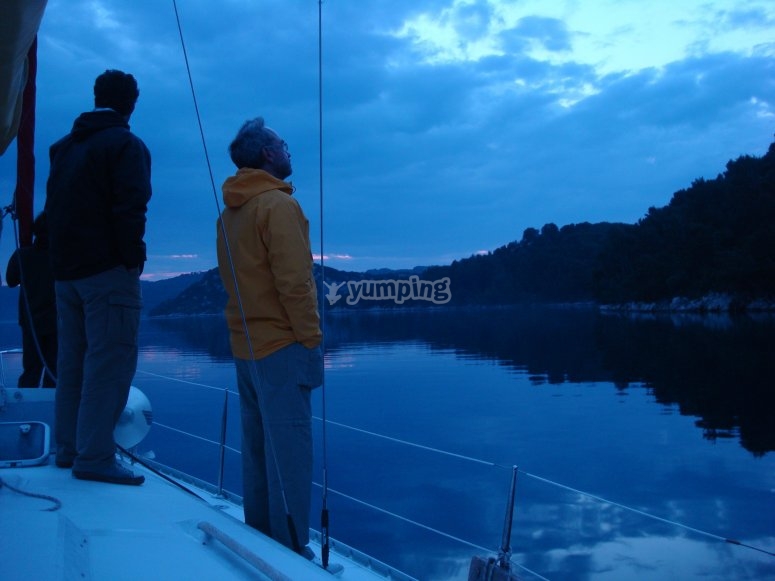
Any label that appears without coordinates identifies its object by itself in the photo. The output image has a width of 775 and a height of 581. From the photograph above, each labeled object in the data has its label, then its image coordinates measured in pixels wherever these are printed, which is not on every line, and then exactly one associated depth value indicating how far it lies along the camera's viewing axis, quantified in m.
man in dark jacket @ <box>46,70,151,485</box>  2.61
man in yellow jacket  2.42
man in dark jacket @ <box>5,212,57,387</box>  4.05
